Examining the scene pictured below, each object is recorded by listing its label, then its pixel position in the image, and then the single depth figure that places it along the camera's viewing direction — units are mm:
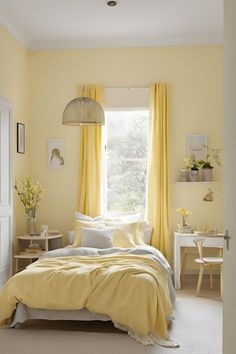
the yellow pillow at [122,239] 6707
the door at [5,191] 6543
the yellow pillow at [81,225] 6875
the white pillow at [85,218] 7148
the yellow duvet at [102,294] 4602
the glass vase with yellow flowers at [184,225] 7043
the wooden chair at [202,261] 6258
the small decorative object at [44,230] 6964
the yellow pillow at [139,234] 6902
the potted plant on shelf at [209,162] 7176
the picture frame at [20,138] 7139
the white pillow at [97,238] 6547
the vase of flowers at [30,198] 7062
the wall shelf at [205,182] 7252
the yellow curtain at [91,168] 7461
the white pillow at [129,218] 7199
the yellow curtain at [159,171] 7301
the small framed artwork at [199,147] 7375
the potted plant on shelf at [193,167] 7164
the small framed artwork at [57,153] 7605
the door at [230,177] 2670
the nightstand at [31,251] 6646
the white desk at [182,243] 6758
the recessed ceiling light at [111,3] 5973
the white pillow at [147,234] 7164
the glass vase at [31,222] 7047
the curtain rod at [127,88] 7486
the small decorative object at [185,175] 7251
